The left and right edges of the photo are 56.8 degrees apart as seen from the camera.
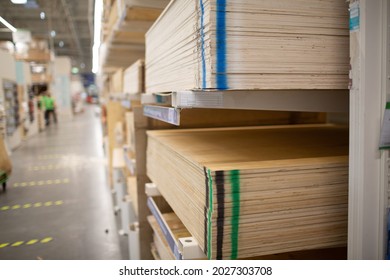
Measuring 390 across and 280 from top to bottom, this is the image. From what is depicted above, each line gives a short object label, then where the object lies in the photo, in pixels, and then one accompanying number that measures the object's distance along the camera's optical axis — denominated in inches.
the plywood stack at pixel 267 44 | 42.2
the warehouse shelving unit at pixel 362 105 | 42.9
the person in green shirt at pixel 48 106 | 641.0
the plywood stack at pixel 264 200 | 47.4
